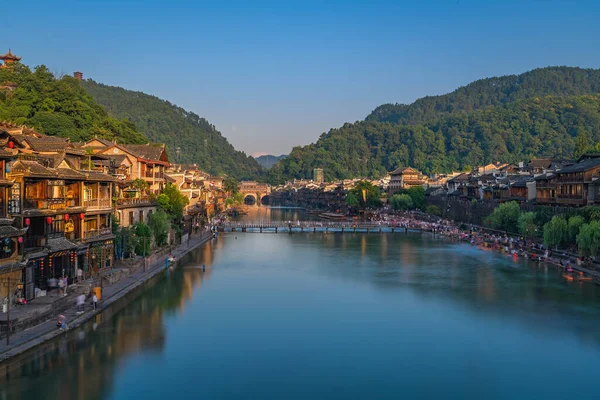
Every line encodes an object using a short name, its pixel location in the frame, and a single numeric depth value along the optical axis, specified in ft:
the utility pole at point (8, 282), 80.94
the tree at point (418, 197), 402.93
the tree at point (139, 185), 164.82
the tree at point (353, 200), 458.91
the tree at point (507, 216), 230.27
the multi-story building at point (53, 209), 89.30
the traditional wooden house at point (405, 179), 480.64
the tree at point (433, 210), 360.28
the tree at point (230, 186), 578.25
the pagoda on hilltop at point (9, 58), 298.54
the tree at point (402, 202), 402.72
